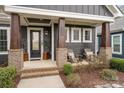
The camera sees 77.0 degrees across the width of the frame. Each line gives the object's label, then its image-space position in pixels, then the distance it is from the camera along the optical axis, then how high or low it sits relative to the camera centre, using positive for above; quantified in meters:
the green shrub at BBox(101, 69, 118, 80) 4.06 -1.62
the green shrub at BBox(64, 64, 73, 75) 4.38 -1.36
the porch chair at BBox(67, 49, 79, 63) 5.66 -0.92
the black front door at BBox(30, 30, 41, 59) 6.51 +0.17
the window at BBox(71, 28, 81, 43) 6.76 +0.88
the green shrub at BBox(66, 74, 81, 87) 3.35 -1.59
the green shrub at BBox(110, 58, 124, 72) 4.93 -1.25
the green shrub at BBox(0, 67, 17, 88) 2.76 -1.16
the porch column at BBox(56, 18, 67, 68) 4.73 -0.19
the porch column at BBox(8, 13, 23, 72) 4.09 -0.05
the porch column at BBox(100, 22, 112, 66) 5.47 -0.08
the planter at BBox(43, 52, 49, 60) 6.57 -0.88
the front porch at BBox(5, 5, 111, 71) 4.18 +0.60
